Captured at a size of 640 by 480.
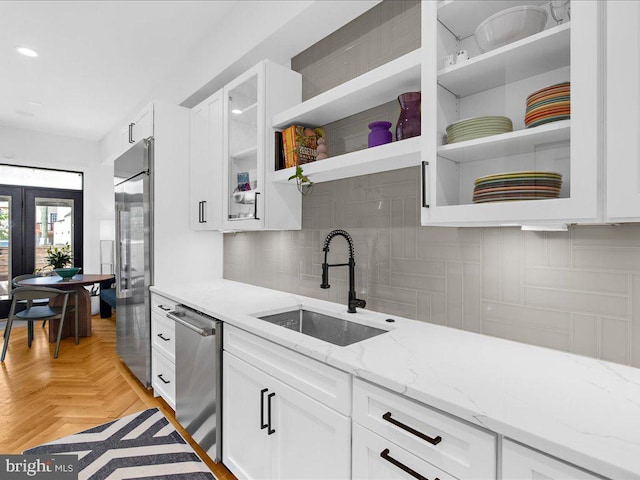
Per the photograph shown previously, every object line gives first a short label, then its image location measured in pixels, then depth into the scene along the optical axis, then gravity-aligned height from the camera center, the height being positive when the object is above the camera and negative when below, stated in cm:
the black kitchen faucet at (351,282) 182 -22
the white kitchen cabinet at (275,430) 123 -77
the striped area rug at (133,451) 191 -126
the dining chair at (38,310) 355 -80
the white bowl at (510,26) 111 +70
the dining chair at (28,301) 401 -72
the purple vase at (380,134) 167 +50
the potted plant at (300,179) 195 +35
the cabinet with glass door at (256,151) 215 +57
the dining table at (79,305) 416 -81
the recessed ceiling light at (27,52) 303 +163
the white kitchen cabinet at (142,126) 289 +100
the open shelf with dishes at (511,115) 94 +39
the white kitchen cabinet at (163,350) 242 -81
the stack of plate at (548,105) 100 +40
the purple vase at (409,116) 151 +54
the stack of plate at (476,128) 117 +38
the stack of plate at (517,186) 102 +16
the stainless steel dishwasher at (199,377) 187 -79
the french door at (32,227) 505 +18
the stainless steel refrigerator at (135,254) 279 -13
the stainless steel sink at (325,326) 178 -47
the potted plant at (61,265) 422 -33
